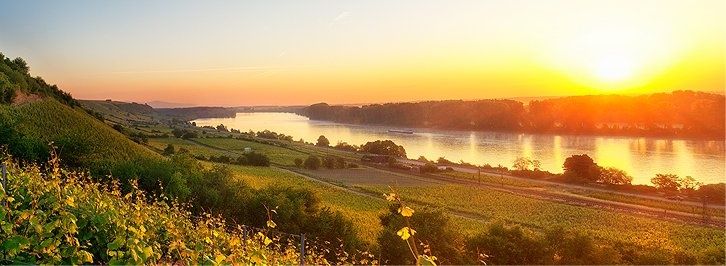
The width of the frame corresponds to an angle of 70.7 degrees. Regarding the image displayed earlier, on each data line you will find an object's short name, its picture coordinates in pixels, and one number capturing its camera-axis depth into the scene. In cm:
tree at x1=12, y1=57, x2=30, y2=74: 4334
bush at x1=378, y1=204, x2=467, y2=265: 1745
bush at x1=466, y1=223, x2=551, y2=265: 1934
